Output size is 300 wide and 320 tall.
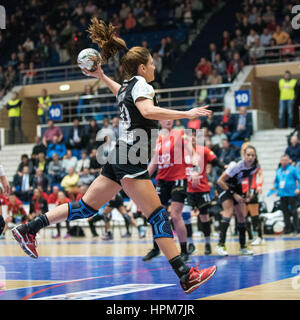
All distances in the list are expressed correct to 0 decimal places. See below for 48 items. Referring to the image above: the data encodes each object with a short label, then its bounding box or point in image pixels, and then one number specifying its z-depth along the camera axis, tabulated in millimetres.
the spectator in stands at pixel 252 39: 23531
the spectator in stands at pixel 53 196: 19703
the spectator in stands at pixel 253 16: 24453
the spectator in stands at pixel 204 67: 23609
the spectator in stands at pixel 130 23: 28500
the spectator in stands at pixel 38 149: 23000
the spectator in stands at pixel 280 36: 23105
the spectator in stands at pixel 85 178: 19703
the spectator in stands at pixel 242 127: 20375
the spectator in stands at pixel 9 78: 28469
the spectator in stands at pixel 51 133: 23311
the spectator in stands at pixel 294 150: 18359
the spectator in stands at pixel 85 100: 24478
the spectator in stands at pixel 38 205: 18719
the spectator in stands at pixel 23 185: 21625
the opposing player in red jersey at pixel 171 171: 10406
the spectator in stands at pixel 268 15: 24066
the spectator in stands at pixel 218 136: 20223
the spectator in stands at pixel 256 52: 23477
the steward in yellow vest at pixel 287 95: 21203
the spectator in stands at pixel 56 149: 22844
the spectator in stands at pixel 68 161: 21672
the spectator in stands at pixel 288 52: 22938
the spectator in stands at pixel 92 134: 21875
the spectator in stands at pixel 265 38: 23578
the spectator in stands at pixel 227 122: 20625
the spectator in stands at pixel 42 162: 22125
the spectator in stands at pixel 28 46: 29875
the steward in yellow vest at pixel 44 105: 25109
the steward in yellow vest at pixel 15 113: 25516
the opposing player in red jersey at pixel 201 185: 11219
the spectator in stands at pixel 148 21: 28312
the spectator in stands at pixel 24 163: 22369
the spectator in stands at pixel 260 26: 23984
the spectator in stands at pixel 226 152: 18583
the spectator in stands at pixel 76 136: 22781
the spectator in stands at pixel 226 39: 24206
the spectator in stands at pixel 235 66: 22844
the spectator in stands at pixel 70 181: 20172
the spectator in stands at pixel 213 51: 24042
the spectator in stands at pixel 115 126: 20953
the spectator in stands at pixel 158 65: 24827
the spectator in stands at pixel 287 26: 23281
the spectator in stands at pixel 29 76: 28264
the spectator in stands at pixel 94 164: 19922
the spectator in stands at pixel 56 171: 21505
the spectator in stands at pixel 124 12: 29109
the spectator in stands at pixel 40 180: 21094
